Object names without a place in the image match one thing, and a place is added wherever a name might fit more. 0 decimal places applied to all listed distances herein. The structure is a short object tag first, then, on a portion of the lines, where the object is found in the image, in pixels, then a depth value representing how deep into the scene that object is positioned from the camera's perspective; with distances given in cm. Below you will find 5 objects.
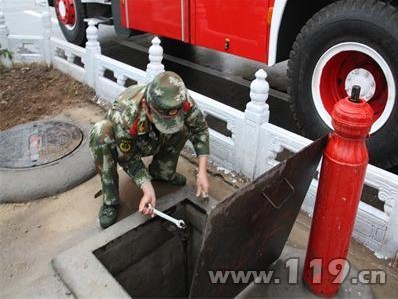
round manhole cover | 367
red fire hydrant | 168
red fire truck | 290
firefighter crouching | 216
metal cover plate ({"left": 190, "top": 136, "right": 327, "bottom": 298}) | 154
